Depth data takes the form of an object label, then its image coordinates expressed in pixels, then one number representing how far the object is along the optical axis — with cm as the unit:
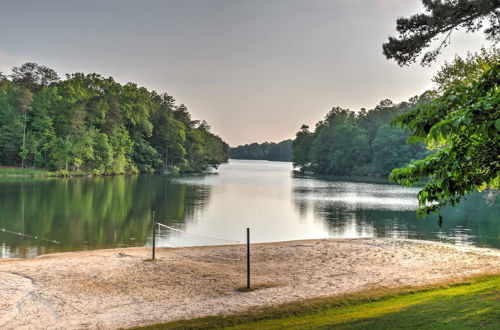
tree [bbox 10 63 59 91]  8772
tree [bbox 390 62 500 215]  526
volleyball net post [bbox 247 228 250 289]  1156
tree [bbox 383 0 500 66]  920
